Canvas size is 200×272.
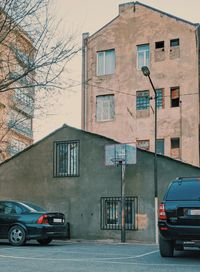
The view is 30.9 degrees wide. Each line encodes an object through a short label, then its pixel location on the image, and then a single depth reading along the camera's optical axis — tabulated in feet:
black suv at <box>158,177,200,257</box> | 25.42
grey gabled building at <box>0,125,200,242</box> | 44.44
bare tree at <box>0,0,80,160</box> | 45.20
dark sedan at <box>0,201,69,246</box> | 36.77
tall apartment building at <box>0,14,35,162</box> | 46.26
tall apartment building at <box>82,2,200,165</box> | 74.99
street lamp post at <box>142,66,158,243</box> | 43.02
